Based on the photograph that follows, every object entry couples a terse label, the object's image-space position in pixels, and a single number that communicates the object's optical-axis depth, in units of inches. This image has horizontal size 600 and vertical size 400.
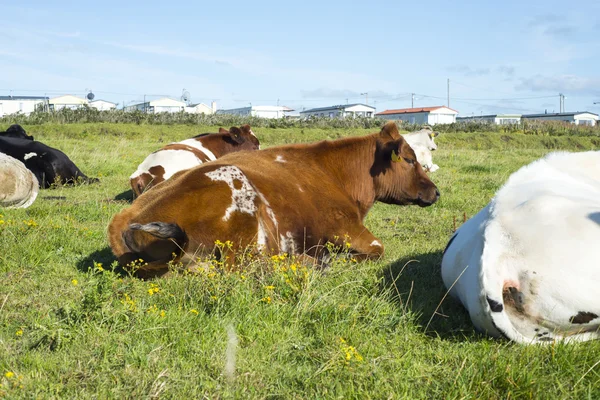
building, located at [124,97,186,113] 5021.4
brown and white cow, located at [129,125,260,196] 457.1
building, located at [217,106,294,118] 5128.0
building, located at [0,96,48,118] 4281.5
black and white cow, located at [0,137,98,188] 565.3
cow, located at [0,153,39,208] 408.5
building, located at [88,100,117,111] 5082.7
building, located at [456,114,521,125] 4940.9
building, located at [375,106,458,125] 4677.7
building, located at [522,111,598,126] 4878.9
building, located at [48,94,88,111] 4526.3
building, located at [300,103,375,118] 4873.8
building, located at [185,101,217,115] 4927.2
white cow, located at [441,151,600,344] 152.6
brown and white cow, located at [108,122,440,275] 222.8
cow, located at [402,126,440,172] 663.1
